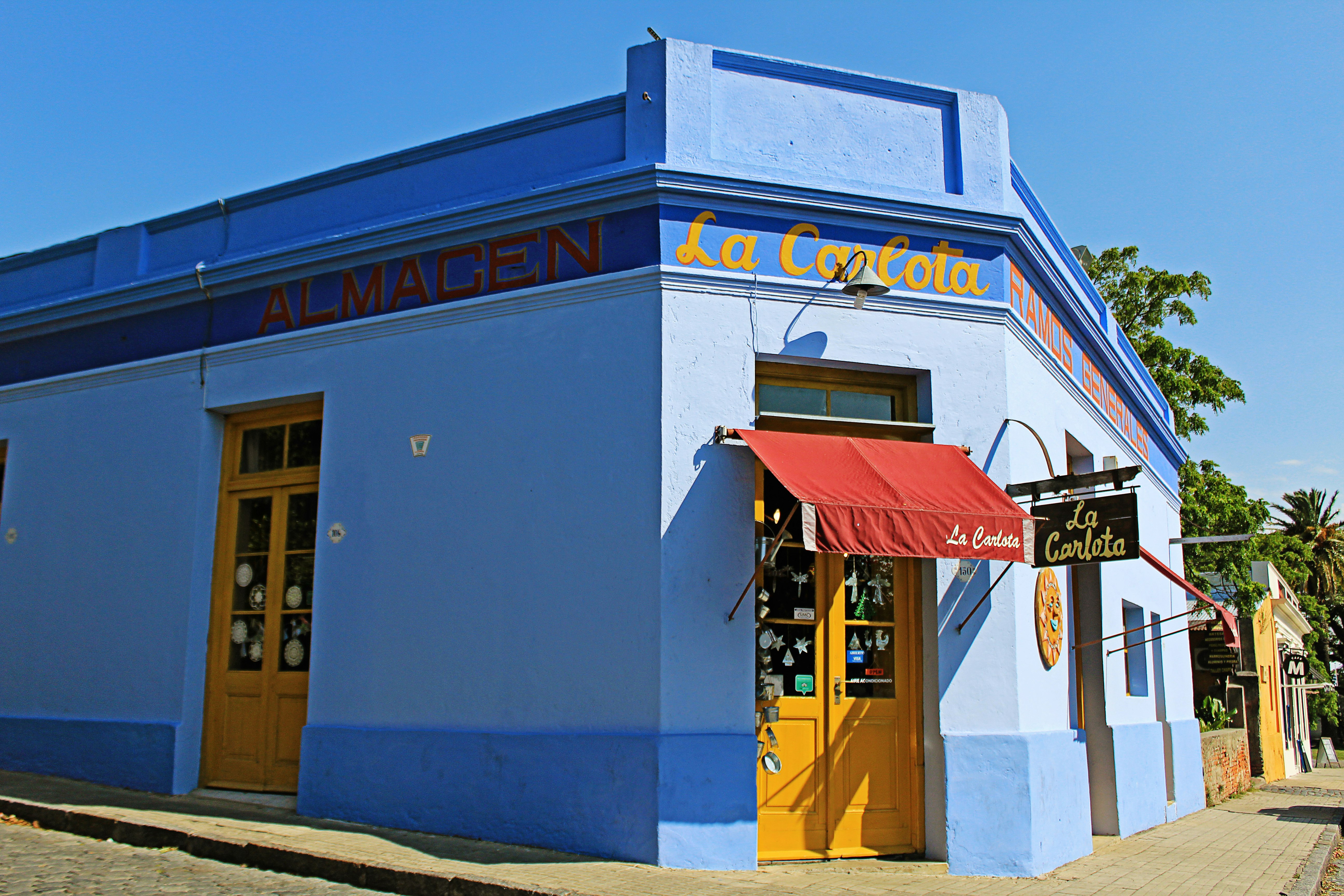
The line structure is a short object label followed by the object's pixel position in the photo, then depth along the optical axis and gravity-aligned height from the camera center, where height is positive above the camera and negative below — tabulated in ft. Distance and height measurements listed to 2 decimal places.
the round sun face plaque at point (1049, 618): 26.76 +0.72
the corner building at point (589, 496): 23.35 +3.55
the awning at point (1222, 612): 33.09 +1.19
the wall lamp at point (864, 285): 24.68 +8.30
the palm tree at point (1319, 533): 138.00 +15.28
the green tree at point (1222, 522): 73.10 +8.66
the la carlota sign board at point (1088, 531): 24.47 +2.70
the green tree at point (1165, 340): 75.51 +22.39
